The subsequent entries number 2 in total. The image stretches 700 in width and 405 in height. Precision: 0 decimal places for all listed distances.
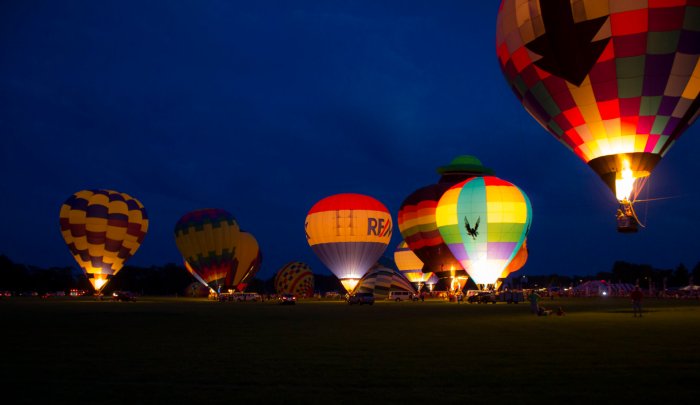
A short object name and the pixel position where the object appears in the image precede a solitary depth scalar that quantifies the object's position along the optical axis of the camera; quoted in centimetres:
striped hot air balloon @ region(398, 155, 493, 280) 5134
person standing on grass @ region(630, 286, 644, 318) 2223
